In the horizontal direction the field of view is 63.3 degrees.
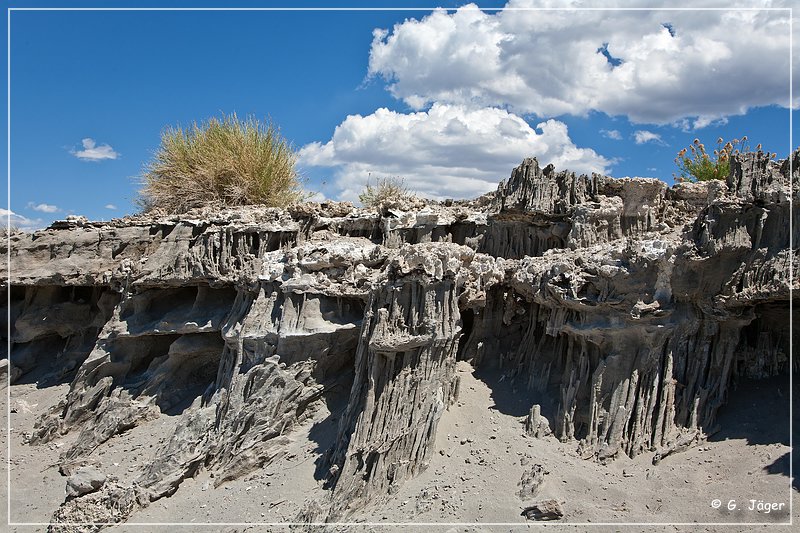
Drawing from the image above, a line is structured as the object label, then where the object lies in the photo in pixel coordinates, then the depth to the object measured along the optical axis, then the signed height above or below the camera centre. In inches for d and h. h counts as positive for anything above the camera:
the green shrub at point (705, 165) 349.4 +57.7
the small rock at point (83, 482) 253.6 -83.9
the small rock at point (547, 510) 200.2 -75.2
